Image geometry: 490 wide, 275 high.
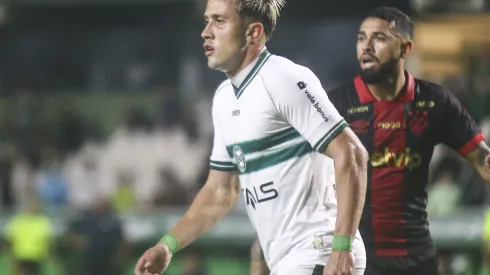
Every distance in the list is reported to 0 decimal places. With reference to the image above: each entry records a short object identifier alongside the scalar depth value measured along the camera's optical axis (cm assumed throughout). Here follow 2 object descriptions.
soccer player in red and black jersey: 1152
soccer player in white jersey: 866
